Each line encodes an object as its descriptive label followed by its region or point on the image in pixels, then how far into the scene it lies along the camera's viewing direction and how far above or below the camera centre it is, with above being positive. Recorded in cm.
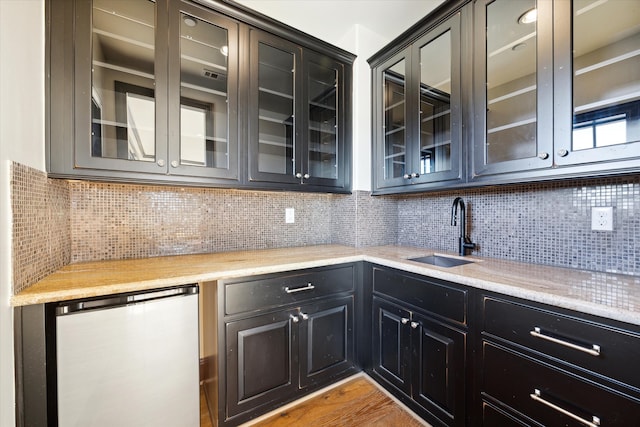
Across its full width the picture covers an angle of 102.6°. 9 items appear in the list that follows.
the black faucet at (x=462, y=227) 173 -11
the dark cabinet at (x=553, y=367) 79 -55
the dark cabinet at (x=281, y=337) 132 -73
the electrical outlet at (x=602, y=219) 125 -4
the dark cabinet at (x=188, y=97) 123 +67
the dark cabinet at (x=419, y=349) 123 -76
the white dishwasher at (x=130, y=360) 96 -60
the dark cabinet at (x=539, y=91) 103 +56
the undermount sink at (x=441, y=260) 170 -35
